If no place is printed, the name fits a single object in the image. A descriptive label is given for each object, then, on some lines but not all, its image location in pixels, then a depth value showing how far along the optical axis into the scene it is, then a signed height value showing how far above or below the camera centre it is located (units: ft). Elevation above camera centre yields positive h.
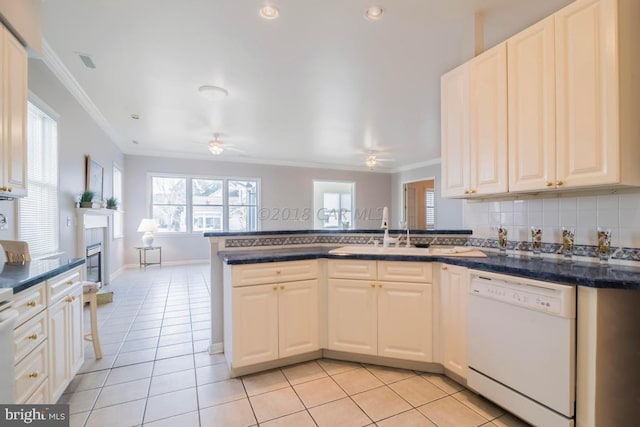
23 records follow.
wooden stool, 7.97 -2.60
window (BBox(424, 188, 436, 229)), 30.96 +0.93
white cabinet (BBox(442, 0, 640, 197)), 5.08 +2.19
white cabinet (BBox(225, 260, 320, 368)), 7.05 -2.50
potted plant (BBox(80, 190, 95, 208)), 12.55 +0.63
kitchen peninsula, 6.64 -2.02
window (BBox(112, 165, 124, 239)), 19.10 +0.89
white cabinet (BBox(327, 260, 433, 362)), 7.15 -2.46
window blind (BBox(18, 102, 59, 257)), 8.68 +0.80
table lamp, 21.13 -1.04
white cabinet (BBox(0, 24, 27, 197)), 5.26 +1.87
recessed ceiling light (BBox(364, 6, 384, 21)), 6.89 +4.83
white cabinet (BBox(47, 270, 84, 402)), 5.42 -2.40
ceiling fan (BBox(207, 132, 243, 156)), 17.47 +4.20
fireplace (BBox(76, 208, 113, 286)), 12.53 -1.30
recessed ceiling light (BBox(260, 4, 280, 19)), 6.82 +4.78
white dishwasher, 4.79 -2.39
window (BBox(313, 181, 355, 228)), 29.30 +1.22
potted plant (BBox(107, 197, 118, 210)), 16.02 +0.61
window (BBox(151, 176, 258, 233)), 23.35 +0.92
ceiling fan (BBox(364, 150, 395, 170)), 22.26 +4.80
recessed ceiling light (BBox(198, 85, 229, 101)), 11.14 +4.72
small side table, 21.76 -3.06
